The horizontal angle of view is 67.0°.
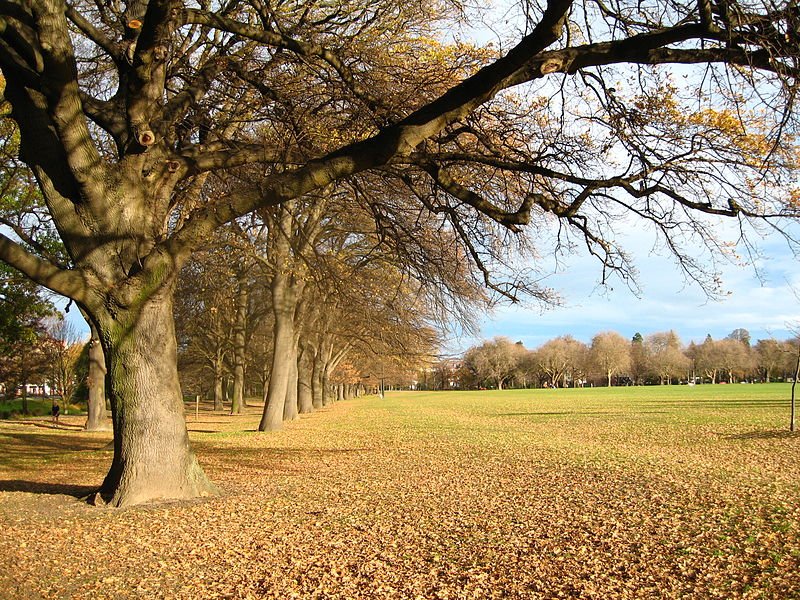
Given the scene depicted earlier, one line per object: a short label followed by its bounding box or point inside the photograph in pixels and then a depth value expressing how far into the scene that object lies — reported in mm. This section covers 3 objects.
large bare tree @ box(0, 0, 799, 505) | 6363
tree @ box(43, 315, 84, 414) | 38406
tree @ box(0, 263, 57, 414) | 17594
